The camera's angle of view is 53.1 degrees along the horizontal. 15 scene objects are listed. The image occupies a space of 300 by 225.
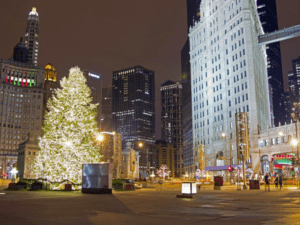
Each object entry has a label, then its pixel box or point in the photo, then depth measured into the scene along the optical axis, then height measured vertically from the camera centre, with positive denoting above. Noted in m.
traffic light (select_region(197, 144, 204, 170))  68.19 +1.21
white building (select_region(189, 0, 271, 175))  98.88 +32.73
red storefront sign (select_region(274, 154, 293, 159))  70.07 +2.01
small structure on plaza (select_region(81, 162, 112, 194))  29.64 -1.26
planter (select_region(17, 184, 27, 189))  36.06 -2.45
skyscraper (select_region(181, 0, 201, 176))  182.09 +29.80
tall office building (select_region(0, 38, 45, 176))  170.25 +35.49
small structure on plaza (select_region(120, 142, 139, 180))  129.31 +0.01
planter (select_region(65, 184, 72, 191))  32.53 -2.33
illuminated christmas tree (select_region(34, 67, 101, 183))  33.62 +3.30
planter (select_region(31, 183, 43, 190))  34.03 -2.32
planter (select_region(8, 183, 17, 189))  35.47 -2.40
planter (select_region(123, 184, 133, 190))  39.12 -2.78
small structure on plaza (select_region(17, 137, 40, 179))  82.75 +3.11
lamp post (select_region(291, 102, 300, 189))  40.47 +7.53
